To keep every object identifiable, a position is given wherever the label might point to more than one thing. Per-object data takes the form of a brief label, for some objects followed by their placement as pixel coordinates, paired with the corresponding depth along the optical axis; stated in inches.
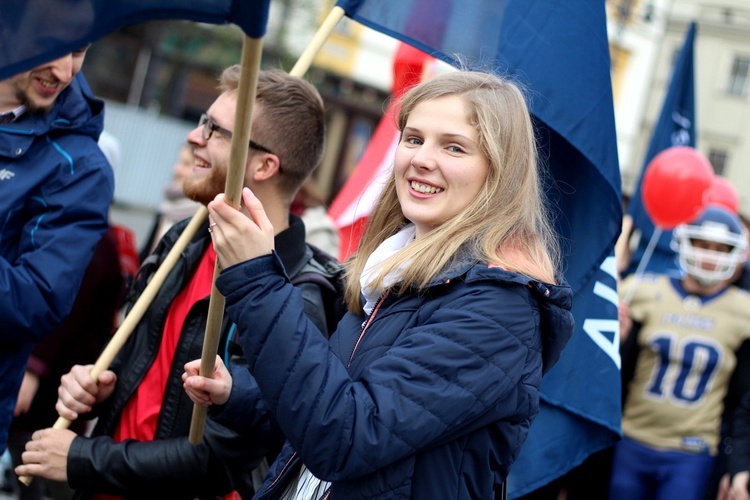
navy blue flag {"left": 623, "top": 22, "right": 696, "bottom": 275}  259.9
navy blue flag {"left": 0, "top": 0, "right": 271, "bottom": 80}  61.0
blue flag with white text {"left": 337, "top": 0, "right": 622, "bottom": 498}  123.1
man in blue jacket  104.4
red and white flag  215.5
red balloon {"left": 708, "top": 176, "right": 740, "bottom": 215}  271.3
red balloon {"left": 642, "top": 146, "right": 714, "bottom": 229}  223.9
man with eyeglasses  102.4
